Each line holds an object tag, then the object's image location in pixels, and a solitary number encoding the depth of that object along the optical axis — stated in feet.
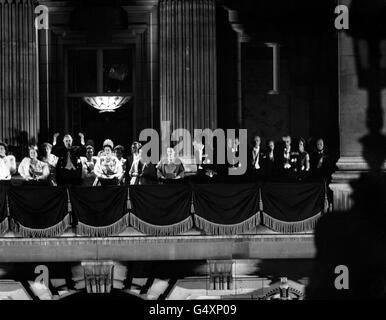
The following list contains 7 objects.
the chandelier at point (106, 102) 122.11
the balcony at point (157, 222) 100.22
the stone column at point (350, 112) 106.63
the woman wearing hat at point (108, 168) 102.94
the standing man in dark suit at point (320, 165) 107.86
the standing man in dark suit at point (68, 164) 104.68
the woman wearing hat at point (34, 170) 104.06
